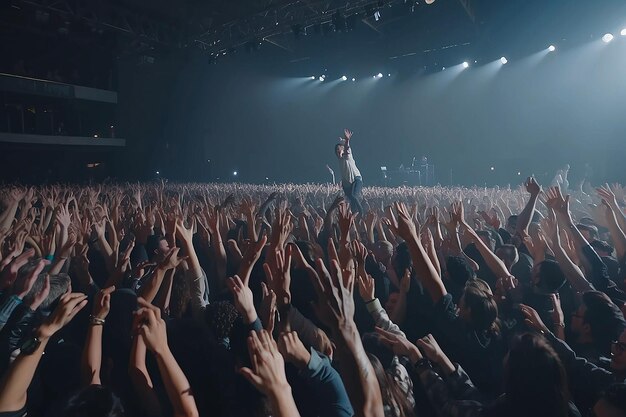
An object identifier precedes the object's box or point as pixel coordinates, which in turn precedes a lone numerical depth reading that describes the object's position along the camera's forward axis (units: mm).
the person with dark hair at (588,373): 1993
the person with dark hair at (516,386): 1679
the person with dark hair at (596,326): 2424
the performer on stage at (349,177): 8180
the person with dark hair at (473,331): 2424
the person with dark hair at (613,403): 1599
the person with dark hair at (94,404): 1557
